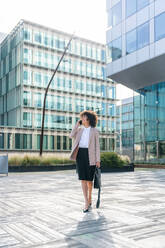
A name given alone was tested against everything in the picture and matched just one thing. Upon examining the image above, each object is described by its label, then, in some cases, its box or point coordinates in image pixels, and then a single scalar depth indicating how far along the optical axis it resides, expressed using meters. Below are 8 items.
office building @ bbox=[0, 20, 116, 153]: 47.72
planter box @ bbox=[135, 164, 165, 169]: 24.94
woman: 5.70
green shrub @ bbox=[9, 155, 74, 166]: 18.75
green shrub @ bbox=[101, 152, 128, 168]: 18.92
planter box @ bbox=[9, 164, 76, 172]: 17.78
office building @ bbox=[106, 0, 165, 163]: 24.47
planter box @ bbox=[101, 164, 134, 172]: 18.72
